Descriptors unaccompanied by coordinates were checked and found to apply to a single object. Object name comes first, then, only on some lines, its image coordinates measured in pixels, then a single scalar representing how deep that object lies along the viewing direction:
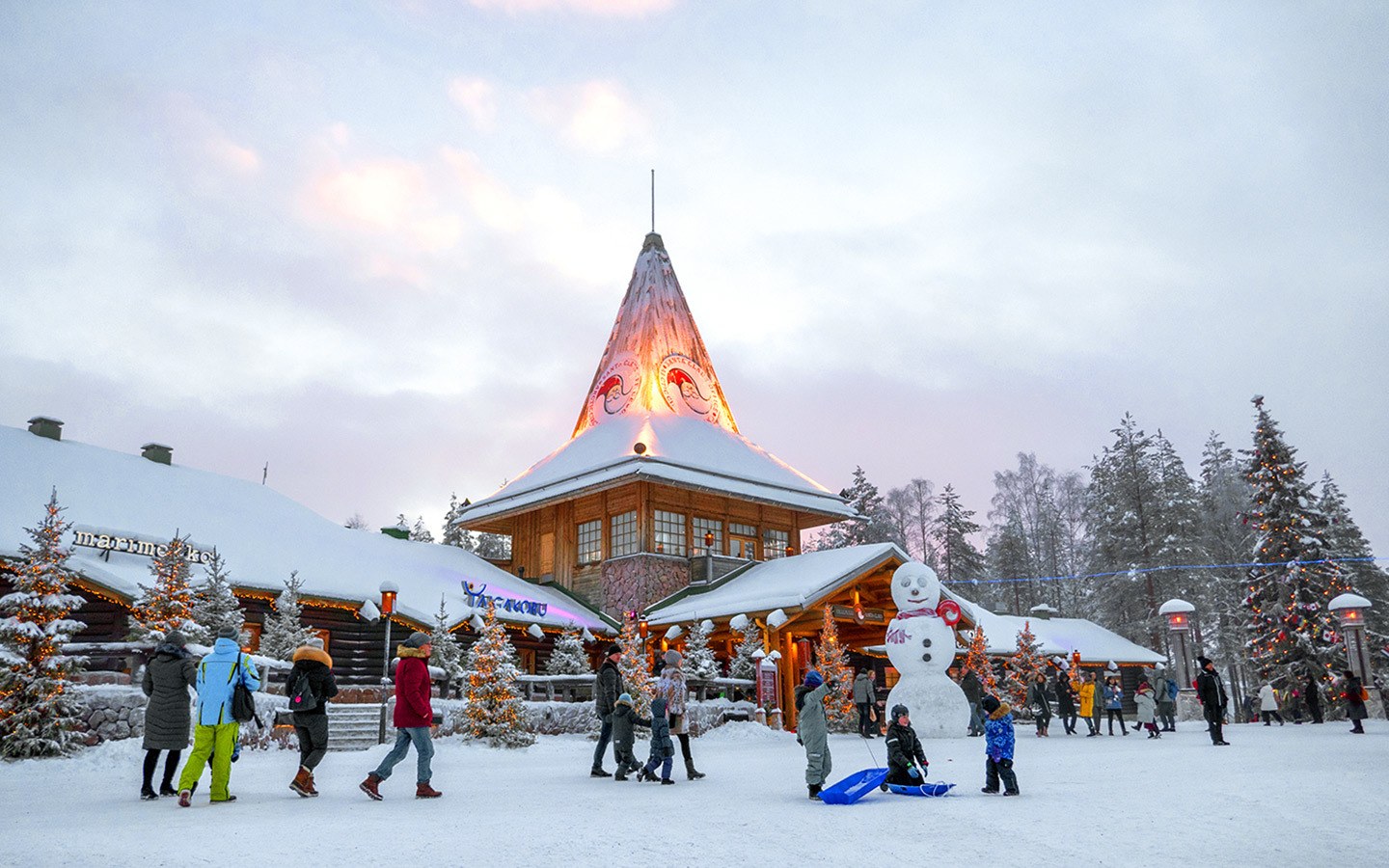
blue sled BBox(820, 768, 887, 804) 9.17
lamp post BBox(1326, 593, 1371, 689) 28.00
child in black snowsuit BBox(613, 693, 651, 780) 11.64
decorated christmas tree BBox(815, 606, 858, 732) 21.98
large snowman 18.55
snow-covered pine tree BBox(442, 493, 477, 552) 60.44
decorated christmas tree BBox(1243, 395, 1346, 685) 30.52
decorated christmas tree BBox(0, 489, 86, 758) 13.41
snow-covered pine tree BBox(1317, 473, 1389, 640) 41.56
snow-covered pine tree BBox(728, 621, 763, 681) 23.75
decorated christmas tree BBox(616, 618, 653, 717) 19.56
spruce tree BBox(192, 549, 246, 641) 18.53
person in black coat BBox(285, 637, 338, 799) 9.49
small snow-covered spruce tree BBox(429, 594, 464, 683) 21.03
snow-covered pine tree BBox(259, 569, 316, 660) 19.53
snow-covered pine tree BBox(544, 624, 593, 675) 24.02
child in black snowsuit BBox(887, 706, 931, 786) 9.87
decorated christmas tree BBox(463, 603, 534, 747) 17.55
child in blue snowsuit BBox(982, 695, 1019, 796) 9.69
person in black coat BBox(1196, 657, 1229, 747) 16.66
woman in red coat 9.30
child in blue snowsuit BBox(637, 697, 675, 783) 11.20
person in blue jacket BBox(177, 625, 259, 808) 9.02
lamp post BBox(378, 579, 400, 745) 17.98
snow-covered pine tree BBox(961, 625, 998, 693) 25.27
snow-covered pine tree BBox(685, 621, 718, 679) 22.66
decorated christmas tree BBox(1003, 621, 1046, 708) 28.89
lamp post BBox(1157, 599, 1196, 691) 32.28
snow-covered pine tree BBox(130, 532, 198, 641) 16.38
